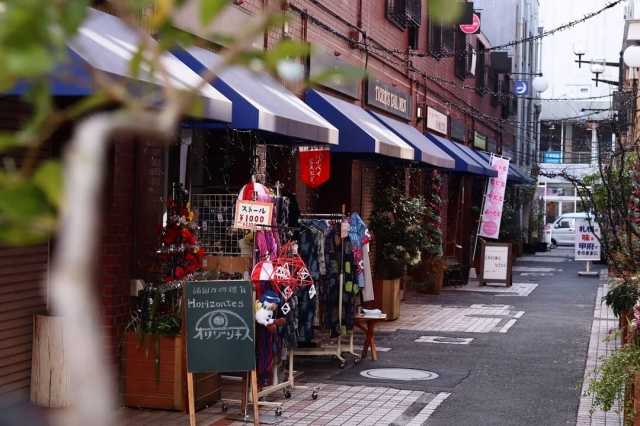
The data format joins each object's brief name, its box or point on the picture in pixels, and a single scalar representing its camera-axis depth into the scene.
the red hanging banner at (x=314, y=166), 13.34
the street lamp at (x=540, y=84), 33.25
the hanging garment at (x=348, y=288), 11.08
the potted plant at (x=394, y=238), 15.98
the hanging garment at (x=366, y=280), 11.58
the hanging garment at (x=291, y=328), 9.04
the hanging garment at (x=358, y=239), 11.23
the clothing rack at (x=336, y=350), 10.82
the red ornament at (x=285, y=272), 8.60
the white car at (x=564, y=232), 45.84
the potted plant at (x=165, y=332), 8.47
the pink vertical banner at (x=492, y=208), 25.23
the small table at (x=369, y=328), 11.22
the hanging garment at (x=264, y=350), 8.75
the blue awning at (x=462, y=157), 22.27
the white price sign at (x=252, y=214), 8.59
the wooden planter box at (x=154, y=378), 8.45
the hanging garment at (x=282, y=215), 9.41
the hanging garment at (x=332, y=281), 10.98
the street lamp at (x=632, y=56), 16.83
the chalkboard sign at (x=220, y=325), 7.79
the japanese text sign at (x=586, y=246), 28.05
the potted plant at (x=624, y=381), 7.44
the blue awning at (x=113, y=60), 6.36
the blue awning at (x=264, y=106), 9.23
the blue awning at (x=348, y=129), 13.74
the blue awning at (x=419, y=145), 17.20
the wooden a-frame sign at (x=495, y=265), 22.91
